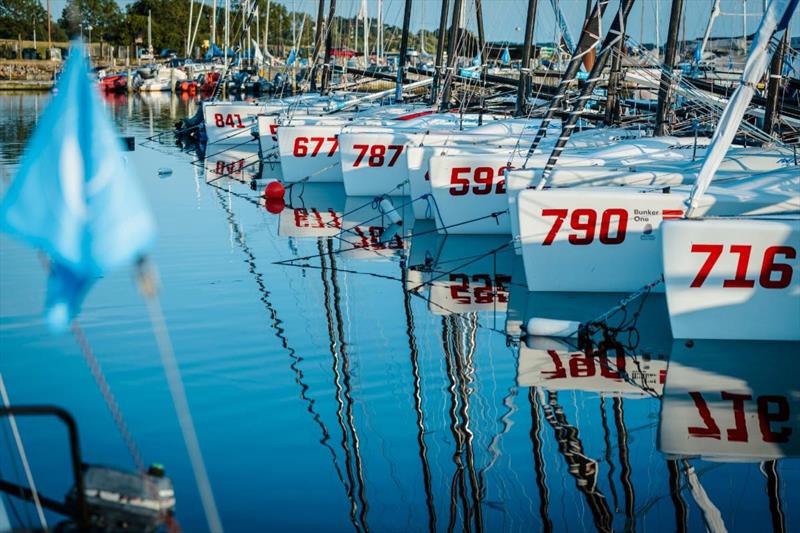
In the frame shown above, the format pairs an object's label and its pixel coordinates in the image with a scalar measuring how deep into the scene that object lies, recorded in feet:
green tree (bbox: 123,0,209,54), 307.99
